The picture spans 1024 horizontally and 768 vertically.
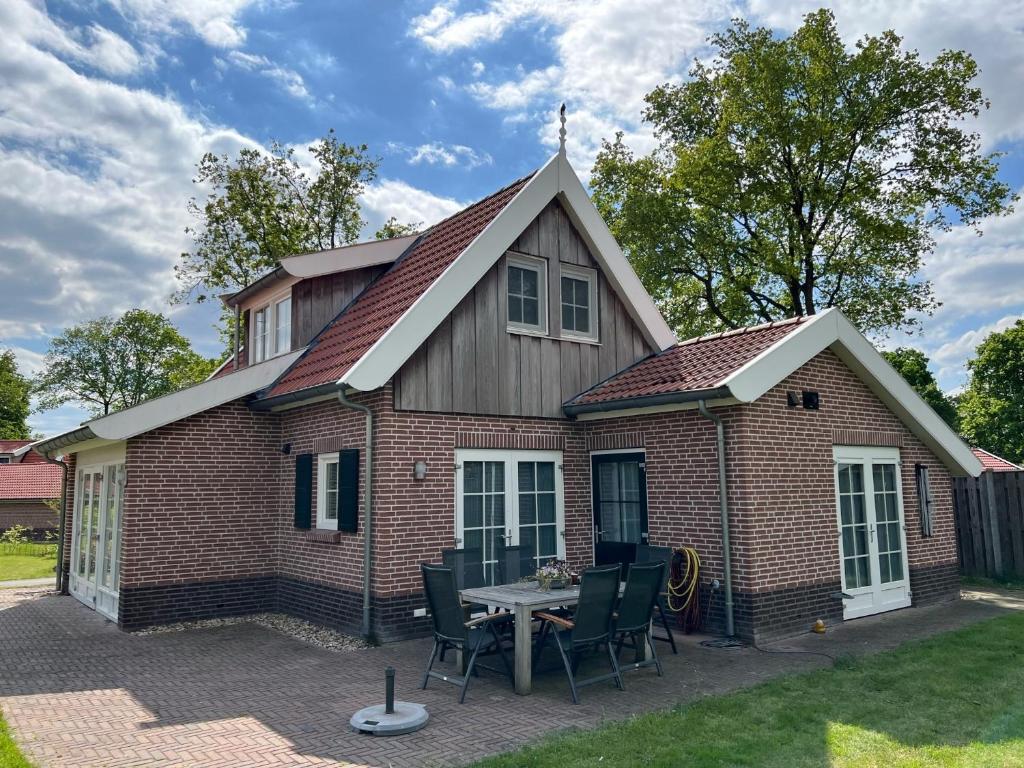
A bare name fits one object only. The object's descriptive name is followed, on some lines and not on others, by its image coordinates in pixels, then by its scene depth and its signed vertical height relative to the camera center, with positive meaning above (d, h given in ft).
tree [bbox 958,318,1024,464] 101.24 +12.45
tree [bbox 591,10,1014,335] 65.57 +28.58
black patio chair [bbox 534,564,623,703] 21.58 -3.83
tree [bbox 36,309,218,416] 180.75 +33.15
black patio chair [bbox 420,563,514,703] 22.21 -3.91
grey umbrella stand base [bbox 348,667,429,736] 18.98 -5.84
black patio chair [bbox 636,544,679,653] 29.35 -2.64
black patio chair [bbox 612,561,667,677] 22.75 -3.38
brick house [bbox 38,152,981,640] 29.99 +1.82
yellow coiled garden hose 30.12 -3.97
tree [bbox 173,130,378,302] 92.48 +35.61
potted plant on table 24.86 -2.86
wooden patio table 22.65 -3.51
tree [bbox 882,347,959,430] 91.30 +13.89
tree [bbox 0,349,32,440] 186.70 +24.49
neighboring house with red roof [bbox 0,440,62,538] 97.30 -0.06
